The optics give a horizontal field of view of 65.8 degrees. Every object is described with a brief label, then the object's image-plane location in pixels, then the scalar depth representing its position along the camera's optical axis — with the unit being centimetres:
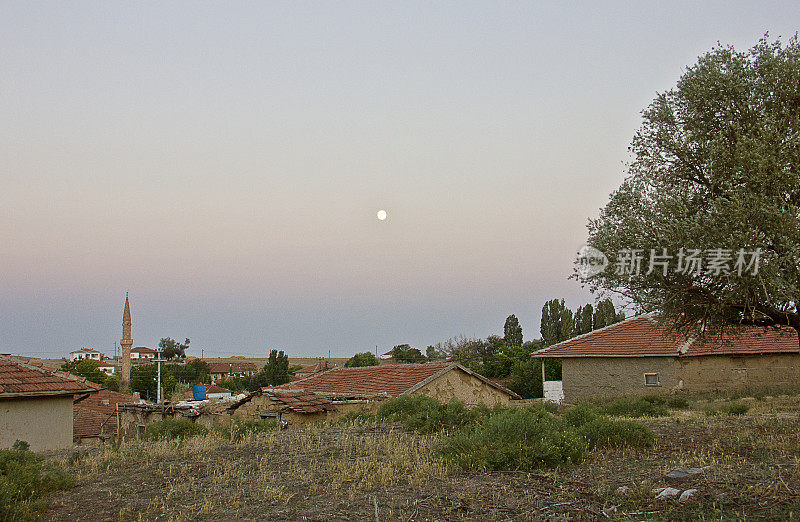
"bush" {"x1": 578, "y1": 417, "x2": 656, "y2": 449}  1052
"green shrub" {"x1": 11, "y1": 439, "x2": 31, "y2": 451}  1414
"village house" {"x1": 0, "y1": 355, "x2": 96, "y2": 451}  1750
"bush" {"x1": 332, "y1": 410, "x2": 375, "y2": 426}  1587
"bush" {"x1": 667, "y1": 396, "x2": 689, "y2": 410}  2233
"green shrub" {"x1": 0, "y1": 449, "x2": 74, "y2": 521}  706
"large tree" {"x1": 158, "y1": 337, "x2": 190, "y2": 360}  13150
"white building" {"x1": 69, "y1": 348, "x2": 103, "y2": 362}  16725
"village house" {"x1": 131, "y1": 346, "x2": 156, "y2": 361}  16862
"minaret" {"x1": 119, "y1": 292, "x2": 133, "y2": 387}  6900
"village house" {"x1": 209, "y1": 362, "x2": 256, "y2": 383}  10450
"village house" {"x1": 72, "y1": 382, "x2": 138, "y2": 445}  2702
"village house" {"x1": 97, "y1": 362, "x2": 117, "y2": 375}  11675
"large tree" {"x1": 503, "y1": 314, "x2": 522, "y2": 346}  7050
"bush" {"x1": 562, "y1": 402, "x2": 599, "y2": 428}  1146
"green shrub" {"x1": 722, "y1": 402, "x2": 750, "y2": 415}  1712
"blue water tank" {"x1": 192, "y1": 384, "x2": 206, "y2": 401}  3244
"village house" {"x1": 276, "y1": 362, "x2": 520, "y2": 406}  2448
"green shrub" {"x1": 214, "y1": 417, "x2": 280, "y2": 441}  1388
